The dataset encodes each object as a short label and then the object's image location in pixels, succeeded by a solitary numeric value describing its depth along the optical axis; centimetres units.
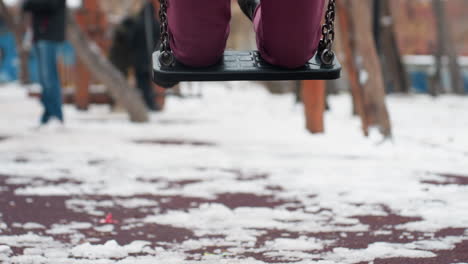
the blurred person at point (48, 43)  1365
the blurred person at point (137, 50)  2064
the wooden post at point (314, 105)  1332
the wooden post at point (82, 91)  2230
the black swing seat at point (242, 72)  414
